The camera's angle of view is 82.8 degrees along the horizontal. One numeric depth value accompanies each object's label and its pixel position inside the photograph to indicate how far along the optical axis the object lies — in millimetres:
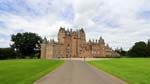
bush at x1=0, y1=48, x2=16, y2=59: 38307
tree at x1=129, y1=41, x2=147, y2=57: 45913
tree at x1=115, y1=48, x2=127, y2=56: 60139
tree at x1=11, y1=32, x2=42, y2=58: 45994
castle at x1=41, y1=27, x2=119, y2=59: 50227
